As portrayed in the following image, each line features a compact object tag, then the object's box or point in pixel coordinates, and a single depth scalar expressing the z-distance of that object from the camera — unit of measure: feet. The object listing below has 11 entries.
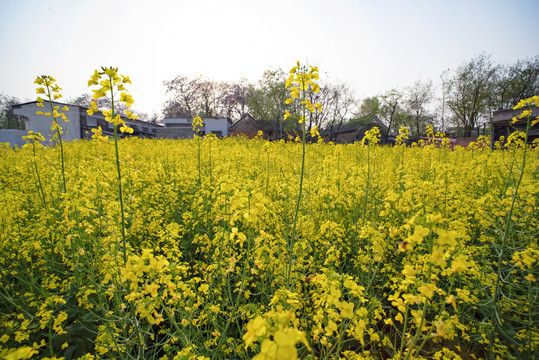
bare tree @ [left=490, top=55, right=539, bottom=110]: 102.68
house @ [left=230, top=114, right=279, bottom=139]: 131.44
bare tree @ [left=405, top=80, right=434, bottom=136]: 133.69
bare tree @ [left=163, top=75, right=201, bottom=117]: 170.81
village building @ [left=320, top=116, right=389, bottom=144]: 123.65
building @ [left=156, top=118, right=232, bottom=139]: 115.57
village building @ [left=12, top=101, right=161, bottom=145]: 80.23
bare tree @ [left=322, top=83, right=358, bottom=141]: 131.23
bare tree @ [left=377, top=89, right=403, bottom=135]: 108.99
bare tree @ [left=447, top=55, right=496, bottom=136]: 109.76
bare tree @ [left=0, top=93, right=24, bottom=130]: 151.33
